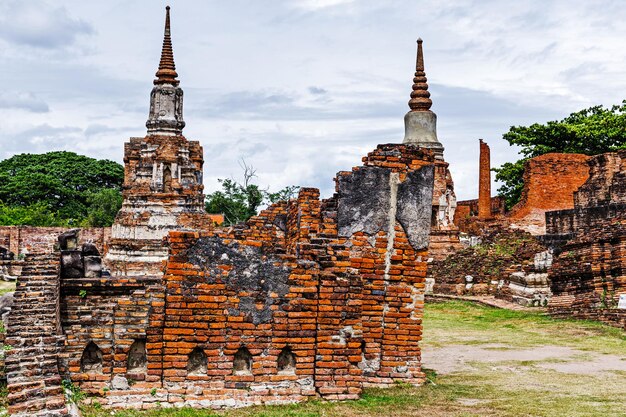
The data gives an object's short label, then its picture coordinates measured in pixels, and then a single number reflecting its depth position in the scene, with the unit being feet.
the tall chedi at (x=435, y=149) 86.84
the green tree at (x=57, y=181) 158.81
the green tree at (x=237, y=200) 151.02
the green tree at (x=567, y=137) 113.29
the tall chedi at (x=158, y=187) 79.82
